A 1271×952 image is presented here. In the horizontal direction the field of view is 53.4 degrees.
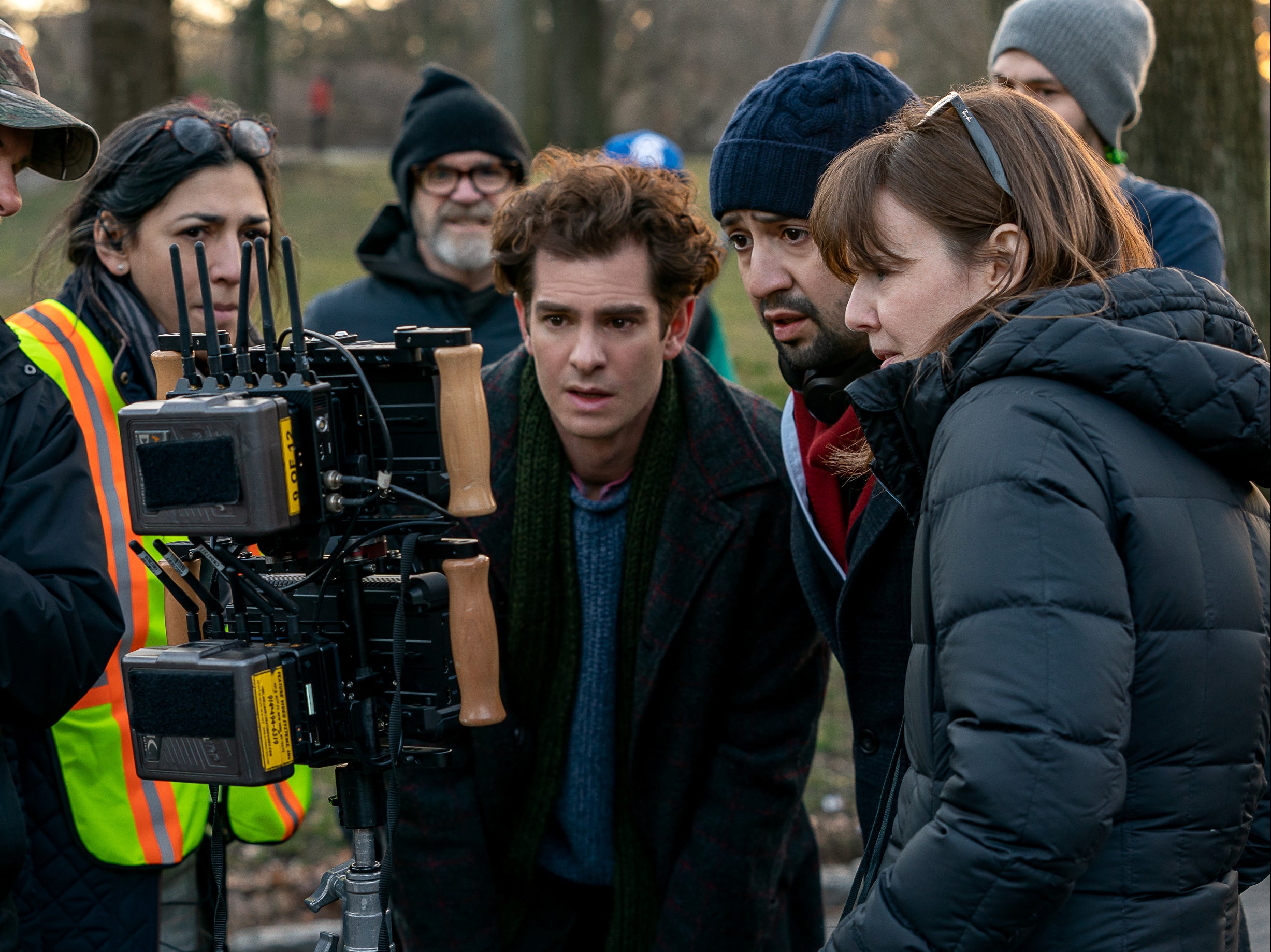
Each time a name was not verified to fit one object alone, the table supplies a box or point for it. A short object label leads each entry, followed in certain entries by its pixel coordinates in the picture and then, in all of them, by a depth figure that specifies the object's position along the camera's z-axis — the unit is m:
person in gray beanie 3.54
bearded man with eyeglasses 4.48
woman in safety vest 2.39
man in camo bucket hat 1.94
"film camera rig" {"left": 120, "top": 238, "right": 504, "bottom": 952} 1.71
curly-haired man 2.68
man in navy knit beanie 2.41
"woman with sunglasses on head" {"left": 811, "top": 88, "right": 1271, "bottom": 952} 1.41
